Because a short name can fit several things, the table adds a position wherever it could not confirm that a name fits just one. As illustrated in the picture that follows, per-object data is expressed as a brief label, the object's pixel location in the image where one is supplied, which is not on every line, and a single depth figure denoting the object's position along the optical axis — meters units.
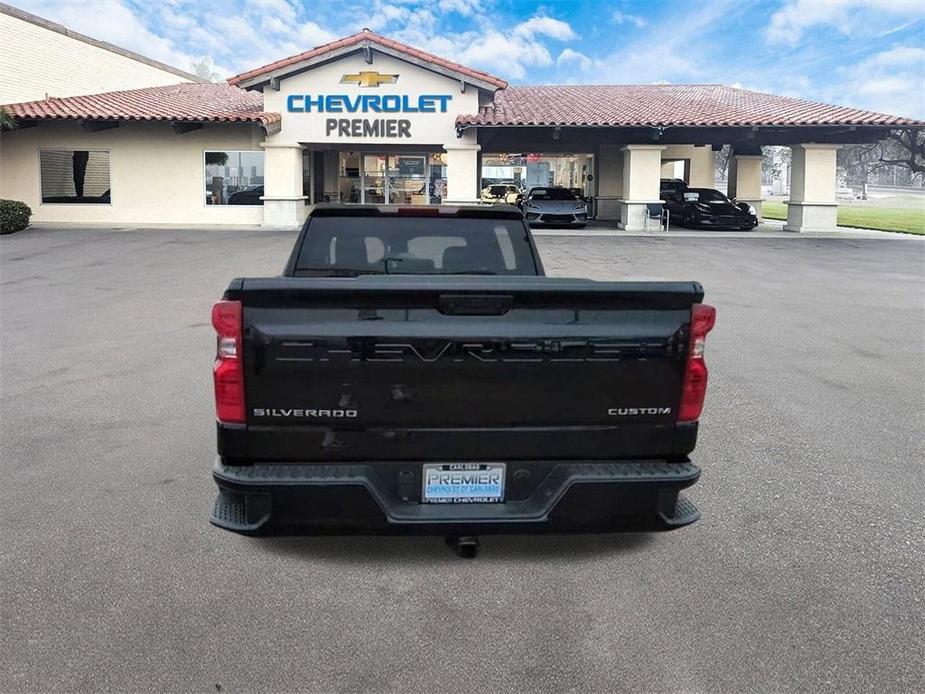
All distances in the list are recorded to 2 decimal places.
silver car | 26.78
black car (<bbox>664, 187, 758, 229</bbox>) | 27.66
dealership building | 24.80
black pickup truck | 3.23
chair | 26.41
